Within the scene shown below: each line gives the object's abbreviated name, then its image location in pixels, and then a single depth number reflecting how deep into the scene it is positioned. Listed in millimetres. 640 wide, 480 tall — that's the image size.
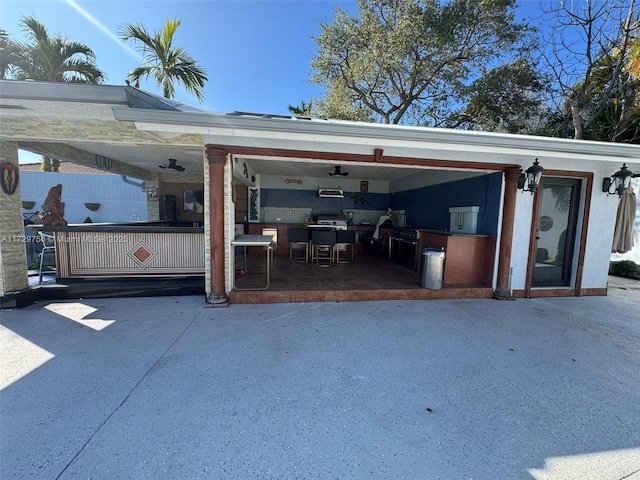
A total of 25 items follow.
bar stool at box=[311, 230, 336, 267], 6281
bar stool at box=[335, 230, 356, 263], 6532
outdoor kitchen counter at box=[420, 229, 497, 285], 4988
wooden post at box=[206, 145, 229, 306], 3902
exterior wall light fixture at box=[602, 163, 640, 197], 4455
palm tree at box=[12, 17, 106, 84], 7082
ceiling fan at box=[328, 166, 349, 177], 6617
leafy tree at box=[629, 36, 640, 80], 6113
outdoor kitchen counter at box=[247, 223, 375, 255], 7914
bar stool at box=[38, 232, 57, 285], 4348
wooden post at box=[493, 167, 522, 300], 4609
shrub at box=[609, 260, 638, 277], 7020
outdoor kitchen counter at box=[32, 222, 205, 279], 4484
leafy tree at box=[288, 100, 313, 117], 12156
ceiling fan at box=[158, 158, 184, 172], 5479
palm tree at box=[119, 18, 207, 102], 7254
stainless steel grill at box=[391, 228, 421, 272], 6035
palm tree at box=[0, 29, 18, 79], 6938
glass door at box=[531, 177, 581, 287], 4936
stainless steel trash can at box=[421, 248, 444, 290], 4691
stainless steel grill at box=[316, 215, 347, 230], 7527
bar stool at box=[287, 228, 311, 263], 6633
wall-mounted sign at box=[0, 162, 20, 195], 3770
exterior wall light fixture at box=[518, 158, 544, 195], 4332
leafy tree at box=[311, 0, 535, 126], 8492
